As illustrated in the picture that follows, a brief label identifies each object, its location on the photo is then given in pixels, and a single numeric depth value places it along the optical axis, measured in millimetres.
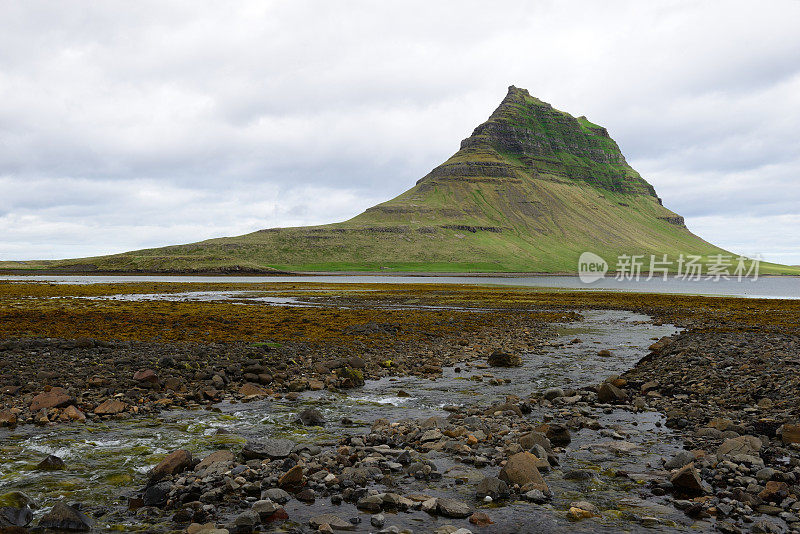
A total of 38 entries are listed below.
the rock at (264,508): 8855
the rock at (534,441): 12242
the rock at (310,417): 14891
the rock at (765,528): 8117
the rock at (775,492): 9156
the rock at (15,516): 8227
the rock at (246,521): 8383
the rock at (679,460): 10992
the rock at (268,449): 11508
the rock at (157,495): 9250
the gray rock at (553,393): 18109
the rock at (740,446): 11273
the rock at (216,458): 10775
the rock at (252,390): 18328
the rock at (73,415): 14425
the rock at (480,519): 8727
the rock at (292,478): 10070
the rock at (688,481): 9711
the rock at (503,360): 25047
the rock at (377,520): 8672
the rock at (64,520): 8227
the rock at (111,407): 14984
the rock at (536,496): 9619
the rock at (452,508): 9008
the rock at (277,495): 9453
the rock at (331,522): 8531
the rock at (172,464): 10188
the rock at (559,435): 13141
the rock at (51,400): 15016
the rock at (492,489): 9784
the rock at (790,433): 12023
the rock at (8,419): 13742
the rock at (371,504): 9227
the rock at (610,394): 17664
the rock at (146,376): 18047
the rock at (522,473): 10242
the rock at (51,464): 10789
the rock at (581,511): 8938
